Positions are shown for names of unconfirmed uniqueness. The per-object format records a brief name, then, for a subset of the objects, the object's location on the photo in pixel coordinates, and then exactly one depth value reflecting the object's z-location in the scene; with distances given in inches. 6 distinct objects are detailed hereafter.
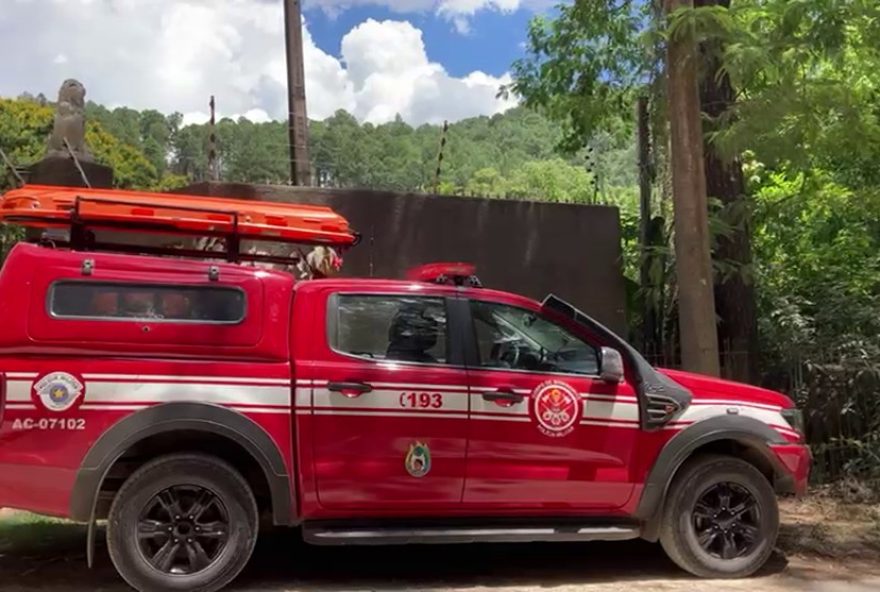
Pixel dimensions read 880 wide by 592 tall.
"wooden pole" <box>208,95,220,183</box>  374.3
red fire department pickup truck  195.5
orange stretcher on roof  215.8
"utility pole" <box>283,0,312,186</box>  445.1
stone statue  382.2
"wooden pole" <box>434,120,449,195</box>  400.9
